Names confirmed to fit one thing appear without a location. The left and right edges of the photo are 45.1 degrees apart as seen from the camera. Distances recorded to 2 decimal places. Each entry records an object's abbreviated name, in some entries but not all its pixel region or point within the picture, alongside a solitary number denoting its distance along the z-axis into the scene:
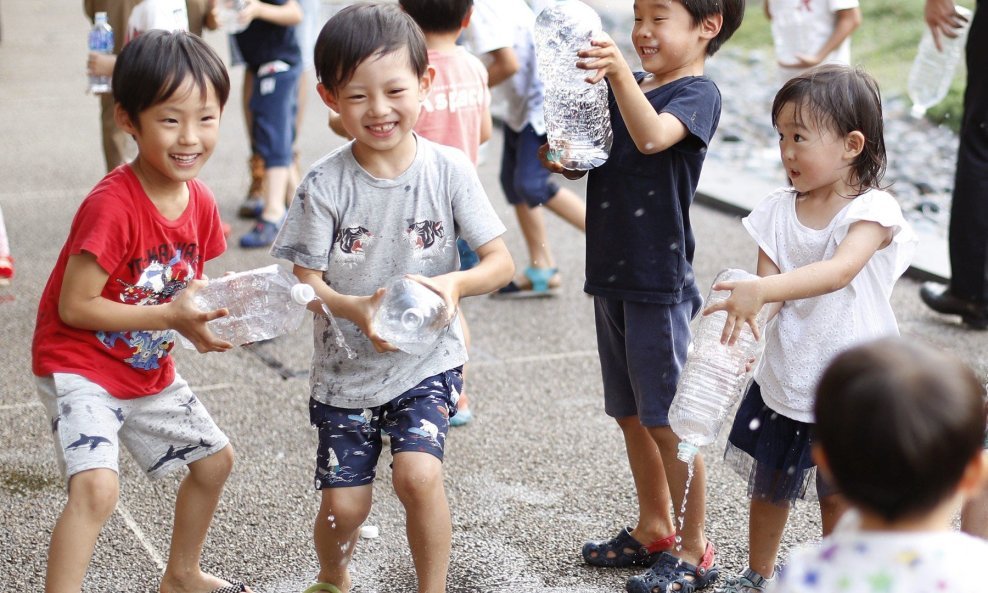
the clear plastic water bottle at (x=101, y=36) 5.75
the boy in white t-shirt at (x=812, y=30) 6.38
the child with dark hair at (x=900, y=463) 1.72
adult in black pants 5.57
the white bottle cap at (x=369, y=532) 3.76
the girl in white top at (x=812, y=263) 3.05
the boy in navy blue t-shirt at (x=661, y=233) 3.34
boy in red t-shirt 2.88
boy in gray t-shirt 3.04
